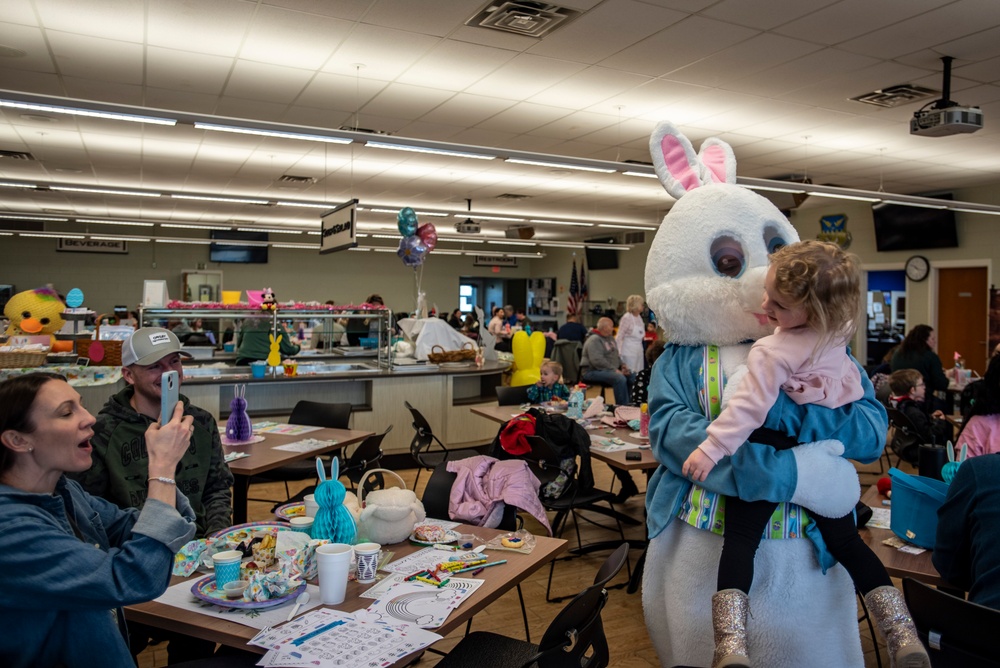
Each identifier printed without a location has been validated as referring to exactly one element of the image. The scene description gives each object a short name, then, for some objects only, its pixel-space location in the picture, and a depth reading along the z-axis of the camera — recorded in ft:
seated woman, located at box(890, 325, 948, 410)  22.81
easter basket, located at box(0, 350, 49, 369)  19.36
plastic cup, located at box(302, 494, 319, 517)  8.04
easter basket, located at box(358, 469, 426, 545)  7.89
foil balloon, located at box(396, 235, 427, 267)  26.94
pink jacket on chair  10.48
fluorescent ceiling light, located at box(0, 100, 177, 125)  16.56
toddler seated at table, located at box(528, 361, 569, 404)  19.25
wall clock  37.01
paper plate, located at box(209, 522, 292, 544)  7.73
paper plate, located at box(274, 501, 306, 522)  8.71
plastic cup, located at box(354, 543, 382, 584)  6.97
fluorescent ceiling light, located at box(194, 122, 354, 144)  18.26
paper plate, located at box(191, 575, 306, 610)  6.35
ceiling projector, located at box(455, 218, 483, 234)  43.21
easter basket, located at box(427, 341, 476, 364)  24.48
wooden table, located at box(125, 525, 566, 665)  5.98
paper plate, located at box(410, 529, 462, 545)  8.12
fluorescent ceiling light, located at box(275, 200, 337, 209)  38.32
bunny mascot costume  5.84
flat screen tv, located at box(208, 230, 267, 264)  60.03
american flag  64.03
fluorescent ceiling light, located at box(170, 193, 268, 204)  36.59
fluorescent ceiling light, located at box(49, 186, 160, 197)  33.73
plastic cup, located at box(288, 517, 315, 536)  7.67
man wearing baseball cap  8.84
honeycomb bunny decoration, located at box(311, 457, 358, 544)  7.41
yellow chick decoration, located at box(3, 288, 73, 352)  22.89
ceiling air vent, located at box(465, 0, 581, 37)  15.46
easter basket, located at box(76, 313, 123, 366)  19.09
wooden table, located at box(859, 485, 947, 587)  7.59
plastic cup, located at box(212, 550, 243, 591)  6.65
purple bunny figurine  14.12
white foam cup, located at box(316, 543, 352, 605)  6.40
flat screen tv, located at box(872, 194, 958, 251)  35.63
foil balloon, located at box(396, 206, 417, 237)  27.14
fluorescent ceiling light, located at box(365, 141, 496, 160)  20.05
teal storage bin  8.02
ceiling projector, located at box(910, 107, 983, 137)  17.97
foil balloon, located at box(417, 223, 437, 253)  27.40
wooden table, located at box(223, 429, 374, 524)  12.27
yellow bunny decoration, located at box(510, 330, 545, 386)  26.55
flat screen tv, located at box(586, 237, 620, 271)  59.67
